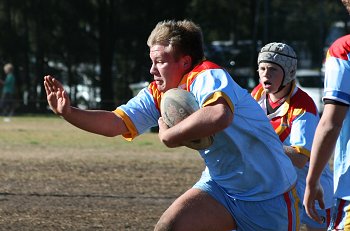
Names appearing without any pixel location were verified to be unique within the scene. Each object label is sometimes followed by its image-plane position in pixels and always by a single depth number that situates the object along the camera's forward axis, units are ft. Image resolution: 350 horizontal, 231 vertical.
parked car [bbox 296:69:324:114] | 195.52
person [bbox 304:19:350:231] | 29.07
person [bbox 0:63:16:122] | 194.70
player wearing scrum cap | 42.55
